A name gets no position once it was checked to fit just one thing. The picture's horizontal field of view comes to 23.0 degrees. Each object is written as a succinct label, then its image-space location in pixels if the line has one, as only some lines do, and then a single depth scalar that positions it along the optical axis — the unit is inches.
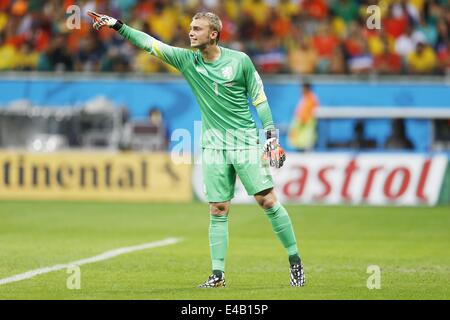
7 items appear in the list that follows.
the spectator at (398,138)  923.4
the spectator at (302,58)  957.8
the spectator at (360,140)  923.4
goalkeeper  394.6
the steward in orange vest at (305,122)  912.9
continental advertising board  868.6
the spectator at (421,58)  953.5
